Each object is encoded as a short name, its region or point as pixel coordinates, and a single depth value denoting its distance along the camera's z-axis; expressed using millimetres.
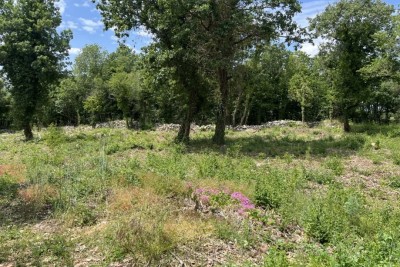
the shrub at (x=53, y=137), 16422
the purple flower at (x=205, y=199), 8414
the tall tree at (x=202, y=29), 18016
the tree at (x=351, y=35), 23969
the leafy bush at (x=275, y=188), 8625
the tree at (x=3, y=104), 55962
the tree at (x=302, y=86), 43803
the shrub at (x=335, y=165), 12992
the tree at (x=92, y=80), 53831
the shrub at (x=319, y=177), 11836
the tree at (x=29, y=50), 24969
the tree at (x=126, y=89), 44500
